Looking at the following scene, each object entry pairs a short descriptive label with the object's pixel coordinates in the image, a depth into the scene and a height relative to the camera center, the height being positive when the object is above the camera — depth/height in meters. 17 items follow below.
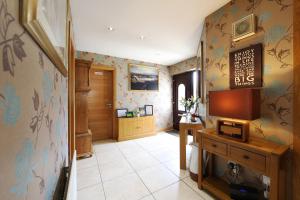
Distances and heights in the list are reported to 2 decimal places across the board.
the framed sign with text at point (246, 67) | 1.54 +0.37
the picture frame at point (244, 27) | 1.57 +0.86
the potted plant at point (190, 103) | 2.98 -0.09
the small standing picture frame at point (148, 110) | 4.55 -0.36
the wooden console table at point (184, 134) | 2.41 -0.62
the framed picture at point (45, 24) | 0.37 +0.25
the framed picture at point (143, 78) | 4.36 +0.72
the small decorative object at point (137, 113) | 4.26 -0.43
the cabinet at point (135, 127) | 3.95 -0.84
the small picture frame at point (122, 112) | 4.05 -0.38
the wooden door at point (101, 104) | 3.92 -0.13
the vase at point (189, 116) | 2.69 -0.35
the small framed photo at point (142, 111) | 4.45 -0.38
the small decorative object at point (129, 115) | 4.14 -0.47
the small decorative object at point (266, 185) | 1.43 -0.92
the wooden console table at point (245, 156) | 1.19 -0.59
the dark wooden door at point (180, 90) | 4.49 +0.31
